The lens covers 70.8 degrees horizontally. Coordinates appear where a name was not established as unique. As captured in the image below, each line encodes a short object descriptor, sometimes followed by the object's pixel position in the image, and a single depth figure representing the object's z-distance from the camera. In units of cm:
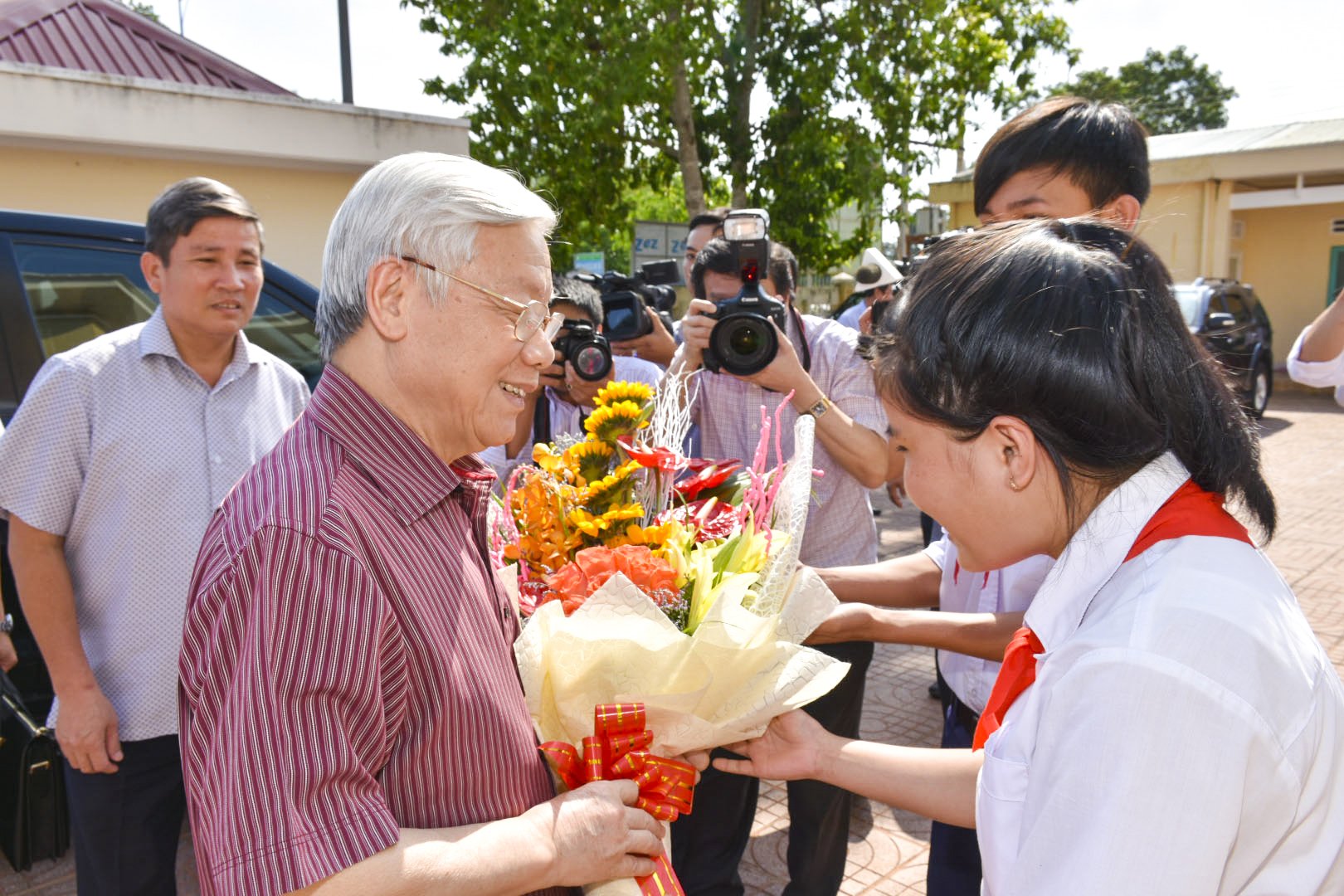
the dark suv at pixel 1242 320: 1197
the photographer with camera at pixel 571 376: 303
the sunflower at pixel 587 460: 175
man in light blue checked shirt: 222
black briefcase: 236
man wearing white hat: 402
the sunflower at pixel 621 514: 165
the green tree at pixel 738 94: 1179
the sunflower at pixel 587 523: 164
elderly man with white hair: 105
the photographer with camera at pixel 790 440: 272
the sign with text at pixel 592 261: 1387
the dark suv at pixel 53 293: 314
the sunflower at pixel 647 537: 162
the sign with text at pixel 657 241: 1418
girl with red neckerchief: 91
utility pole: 1095
